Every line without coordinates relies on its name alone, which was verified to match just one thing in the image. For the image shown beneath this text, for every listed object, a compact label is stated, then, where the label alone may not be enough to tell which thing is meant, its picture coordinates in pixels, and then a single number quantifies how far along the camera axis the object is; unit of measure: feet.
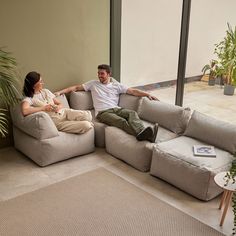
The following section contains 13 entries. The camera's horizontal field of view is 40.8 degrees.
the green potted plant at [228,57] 12.41
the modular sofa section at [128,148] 11.64
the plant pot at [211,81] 18.35
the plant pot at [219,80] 17.31
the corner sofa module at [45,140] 11.71
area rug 8.56
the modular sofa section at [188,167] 9.82
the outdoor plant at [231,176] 7.53
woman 12.25
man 13.03
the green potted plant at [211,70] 18.20
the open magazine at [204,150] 10.50
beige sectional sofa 10.09
